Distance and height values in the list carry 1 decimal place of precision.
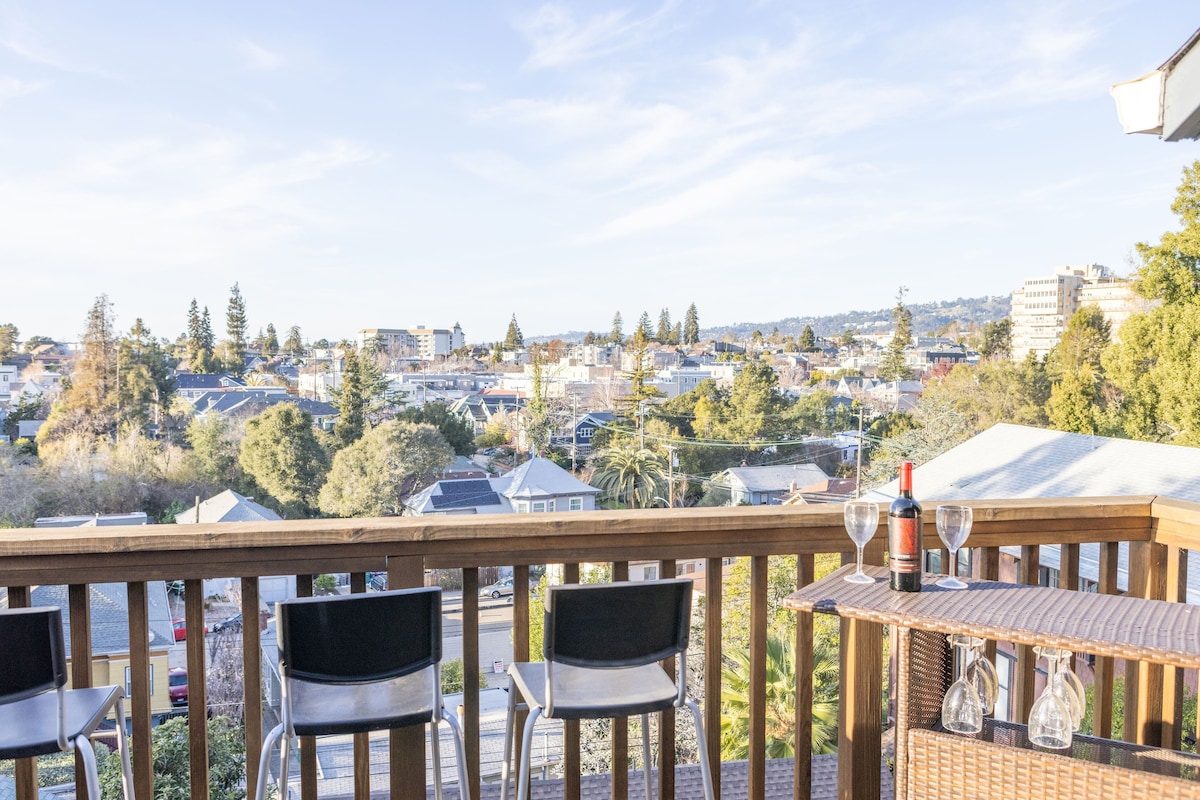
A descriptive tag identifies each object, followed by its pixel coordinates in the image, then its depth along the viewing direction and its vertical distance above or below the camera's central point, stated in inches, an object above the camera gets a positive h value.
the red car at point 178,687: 524.7 -211.0
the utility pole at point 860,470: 814.2 -129.0
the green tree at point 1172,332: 528.1 +11.2
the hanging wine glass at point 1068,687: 56.4 -23.0
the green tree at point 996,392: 927.7 -46.1
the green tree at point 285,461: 933.2 -112.4
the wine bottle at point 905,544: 61.1 -13.8
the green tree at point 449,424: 1031.6 -81.2
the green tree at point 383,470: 915.4 -123.3
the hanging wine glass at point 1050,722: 58.1 -25.7
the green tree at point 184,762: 251.8 -152.7
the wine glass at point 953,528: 63.9 -13.2
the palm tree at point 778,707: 298.0 -133.8
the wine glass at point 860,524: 64.9 -13.0
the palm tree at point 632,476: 990.4 -140.7
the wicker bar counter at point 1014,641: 52.0 -22.2
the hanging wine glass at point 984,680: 60.4 -23.5
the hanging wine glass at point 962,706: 60.3 -25.3
